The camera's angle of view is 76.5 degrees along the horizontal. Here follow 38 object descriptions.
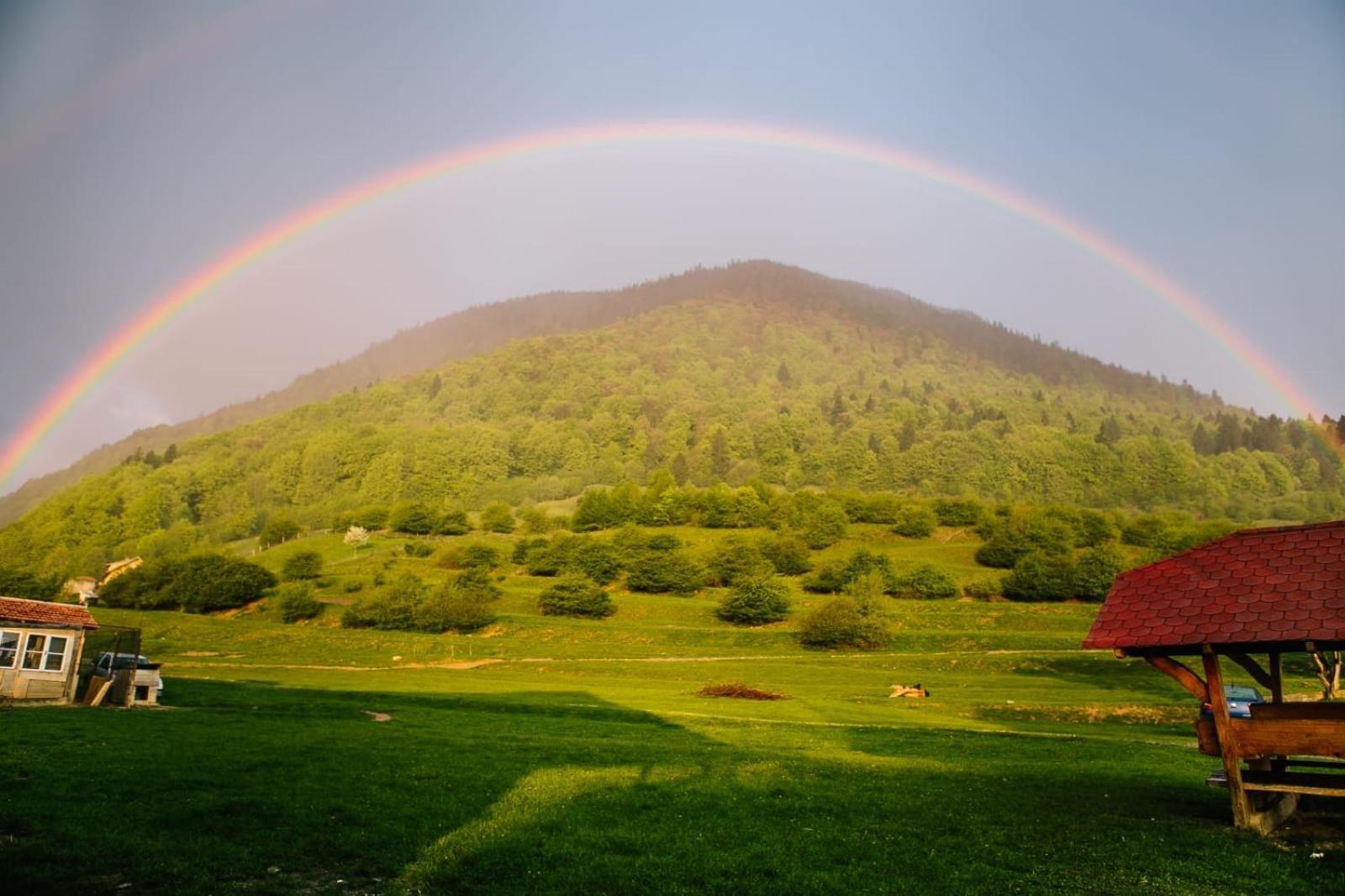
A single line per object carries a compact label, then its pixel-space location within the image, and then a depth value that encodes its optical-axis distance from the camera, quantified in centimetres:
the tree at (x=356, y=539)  16912
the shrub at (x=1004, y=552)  13762
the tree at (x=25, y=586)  11619
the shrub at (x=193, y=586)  11656
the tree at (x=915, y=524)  16962
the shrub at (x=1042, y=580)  11194
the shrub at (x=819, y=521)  16075
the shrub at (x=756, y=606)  10309
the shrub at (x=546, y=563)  14031
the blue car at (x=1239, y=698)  3381
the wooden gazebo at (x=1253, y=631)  1526
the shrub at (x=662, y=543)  13475
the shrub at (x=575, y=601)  10988
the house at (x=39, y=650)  3375
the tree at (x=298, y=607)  10819
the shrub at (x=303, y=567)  13375
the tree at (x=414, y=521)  19088
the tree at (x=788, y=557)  13862
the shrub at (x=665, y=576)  12462
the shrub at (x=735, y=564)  12644
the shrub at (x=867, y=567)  11987
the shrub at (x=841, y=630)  8750
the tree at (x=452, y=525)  19012
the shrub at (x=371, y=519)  19712
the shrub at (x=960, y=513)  17738
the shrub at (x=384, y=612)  10256
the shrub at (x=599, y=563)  13088
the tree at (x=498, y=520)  19012
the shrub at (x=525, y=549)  14675
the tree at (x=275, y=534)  19788
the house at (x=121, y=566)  15770
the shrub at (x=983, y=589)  11712
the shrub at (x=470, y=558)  14262
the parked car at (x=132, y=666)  3556
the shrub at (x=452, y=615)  10038
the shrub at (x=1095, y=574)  11094
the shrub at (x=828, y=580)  12177
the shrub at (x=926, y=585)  11538
